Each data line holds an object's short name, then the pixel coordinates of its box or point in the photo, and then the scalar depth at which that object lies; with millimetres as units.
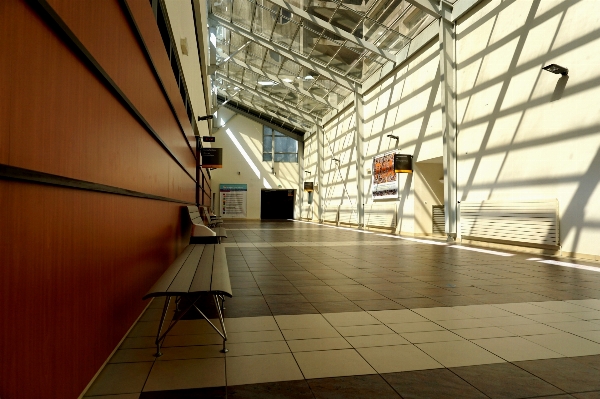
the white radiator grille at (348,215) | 16391
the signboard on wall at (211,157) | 11625
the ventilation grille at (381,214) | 12844
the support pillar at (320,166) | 21969
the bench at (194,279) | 2146
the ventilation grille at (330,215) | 19038
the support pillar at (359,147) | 15633
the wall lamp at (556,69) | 6280
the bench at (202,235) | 6016
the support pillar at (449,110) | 9555
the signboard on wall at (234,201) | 25547
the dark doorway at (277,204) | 27000
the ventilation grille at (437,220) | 11641
